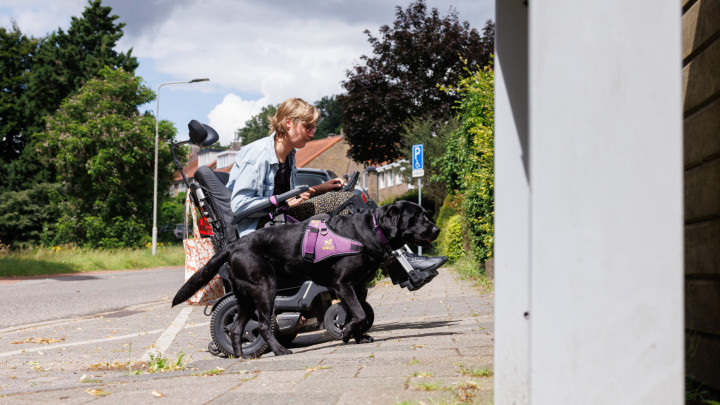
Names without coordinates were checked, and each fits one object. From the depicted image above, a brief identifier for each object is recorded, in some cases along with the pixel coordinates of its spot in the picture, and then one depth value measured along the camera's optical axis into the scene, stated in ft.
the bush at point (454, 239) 49.85
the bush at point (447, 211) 52.66
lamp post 94.83
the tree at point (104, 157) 115.24
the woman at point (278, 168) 16.98
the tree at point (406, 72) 99.40
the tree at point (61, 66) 120.47
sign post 50.08
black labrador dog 15.81
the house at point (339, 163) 171.63
